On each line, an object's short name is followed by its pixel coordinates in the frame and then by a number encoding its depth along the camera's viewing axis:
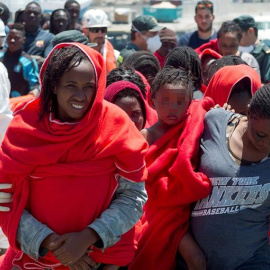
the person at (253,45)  9.14
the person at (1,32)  8.08
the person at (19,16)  11.53
